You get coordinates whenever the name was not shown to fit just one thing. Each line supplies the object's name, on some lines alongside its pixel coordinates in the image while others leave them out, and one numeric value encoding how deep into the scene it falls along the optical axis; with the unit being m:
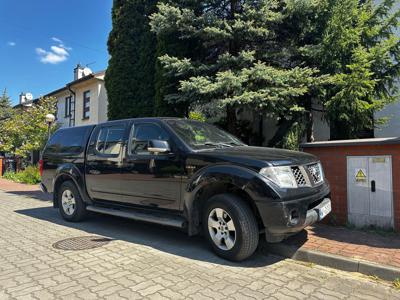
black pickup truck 4.28
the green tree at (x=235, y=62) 7.20
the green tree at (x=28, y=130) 19.31
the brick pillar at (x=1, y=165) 22.77
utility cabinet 5.54
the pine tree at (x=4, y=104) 38.15
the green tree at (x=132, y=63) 11.29
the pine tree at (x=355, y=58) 7.09
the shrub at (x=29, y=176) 16.50
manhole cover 5.32
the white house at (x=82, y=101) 19.72
